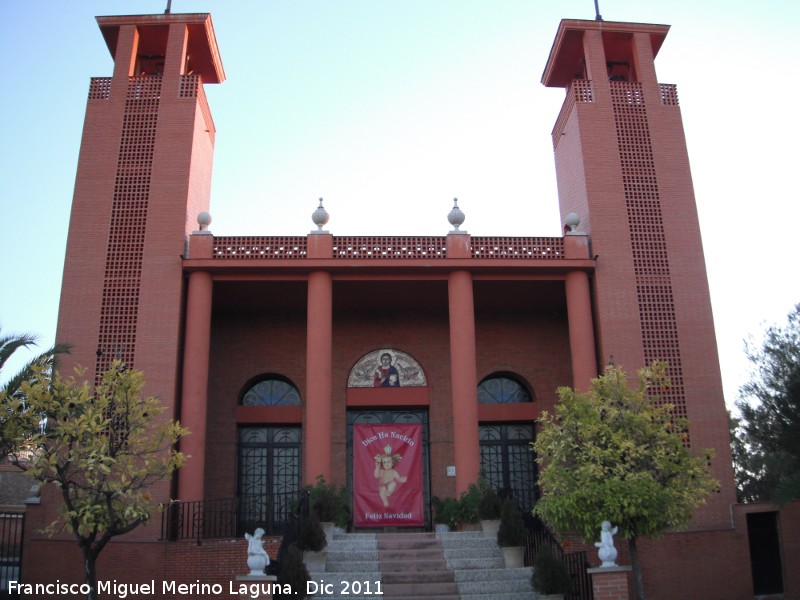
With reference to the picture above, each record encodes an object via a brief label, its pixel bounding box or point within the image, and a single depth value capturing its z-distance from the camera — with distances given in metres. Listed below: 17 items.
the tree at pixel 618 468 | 13.73
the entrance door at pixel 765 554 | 18.34
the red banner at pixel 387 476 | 21.03
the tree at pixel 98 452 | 13.16
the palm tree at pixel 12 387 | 14.09
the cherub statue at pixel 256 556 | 12.81
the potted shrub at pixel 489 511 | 17.19
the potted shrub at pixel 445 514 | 18.16
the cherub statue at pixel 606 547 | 13.23
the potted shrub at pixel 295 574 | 13.16
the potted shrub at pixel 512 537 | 15.89
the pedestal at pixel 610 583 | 13.21
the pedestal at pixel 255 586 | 12.60
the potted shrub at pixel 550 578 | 13.80
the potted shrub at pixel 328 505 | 16.94
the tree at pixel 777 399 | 20.36
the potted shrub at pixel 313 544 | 15.29
